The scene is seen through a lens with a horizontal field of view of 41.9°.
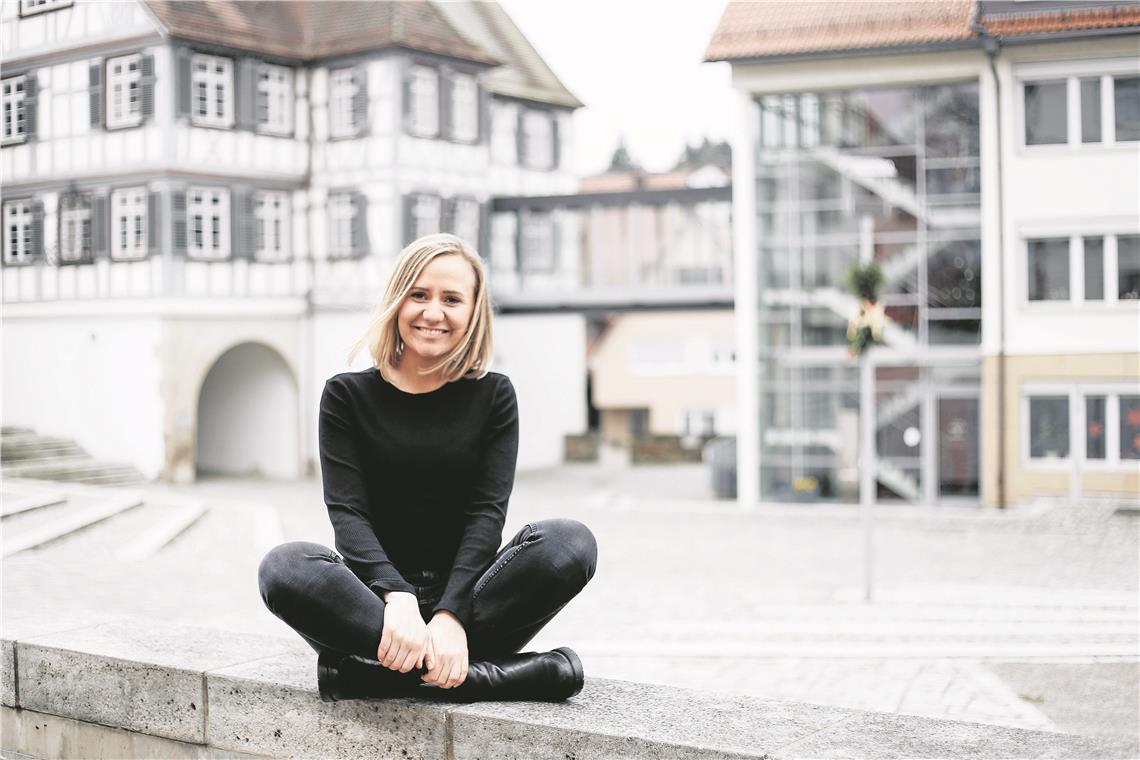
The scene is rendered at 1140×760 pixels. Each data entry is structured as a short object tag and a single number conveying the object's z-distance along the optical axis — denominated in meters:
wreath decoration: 8.15
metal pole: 7.93
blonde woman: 2.16
